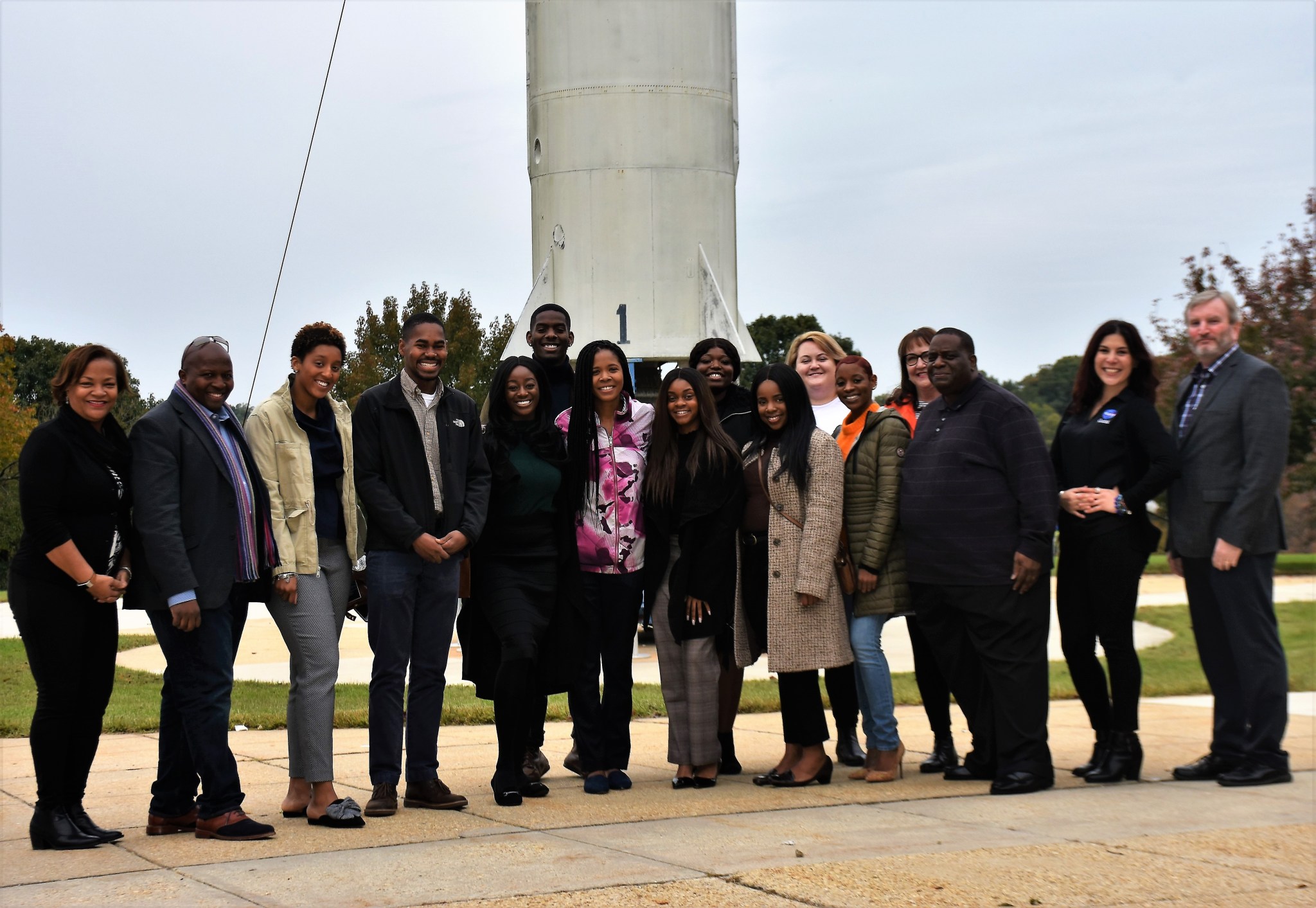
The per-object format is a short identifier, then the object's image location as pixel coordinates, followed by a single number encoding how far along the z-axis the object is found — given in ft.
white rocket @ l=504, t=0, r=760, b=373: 44.21
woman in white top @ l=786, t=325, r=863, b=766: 23.89
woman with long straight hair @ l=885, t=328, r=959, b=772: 23.41
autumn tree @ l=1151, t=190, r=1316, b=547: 73.41
